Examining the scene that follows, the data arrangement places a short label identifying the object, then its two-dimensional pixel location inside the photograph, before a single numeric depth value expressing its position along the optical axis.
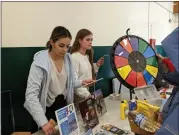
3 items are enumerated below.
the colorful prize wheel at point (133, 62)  1.98
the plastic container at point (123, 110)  1.70
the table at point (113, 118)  1.54
